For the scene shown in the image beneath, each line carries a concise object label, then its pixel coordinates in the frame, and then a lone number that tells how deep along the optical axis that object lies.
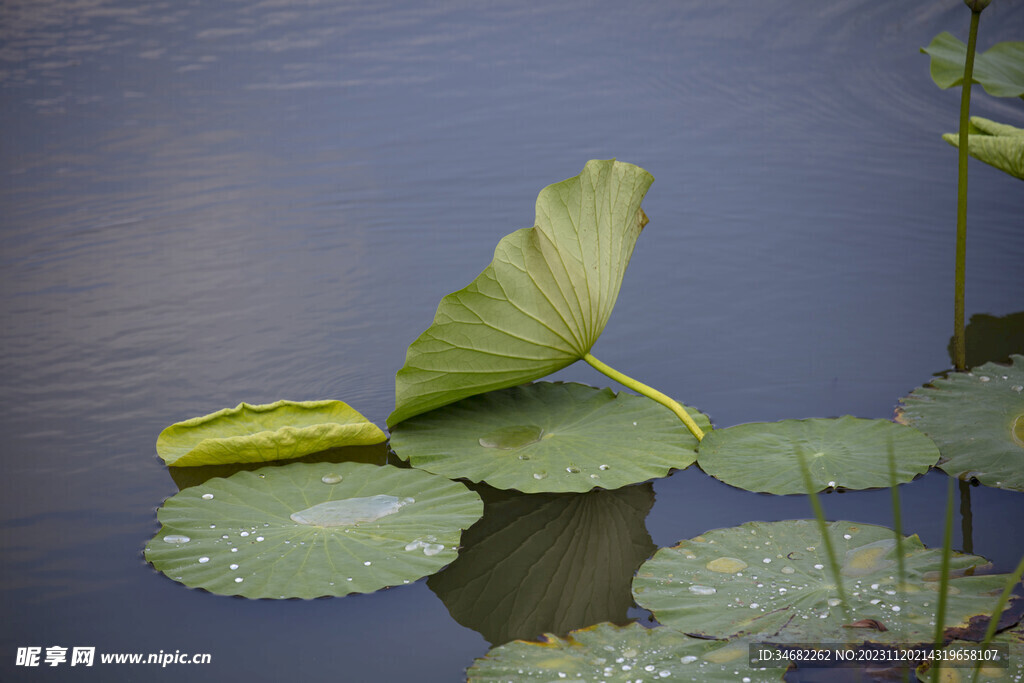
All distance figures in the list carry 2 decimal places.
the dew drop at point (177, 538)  3.46
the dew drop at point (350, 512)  3.47
